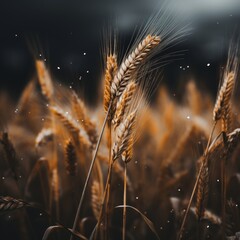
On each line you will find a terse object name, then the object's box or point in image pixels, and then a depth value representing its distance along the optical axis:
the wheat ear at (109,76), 1.12
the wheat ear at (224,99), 1.16
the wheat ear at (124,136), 1.10
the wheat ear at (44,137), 1.36
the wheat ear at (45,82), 1.37
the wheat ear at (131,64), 1.10
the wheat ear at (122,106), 1.12
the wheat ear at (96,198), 1.32
